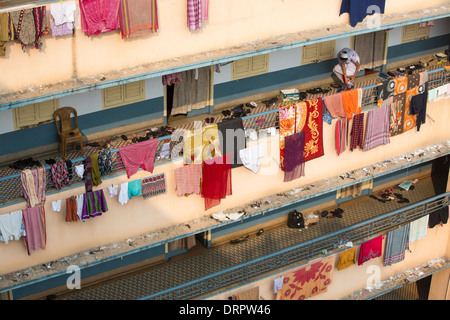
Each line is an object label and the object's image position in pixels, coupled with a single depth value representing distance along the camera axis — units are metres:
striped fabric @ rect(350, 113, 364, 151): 23.05
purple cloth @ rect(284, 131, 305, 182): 22.03
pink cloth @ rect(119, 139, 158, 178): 19.47
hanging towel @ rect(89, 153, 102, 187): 18.98
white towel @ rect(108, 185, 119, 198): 19.56
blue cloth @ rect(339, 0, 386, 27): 21.55
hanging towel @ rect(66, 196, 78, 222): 19.06
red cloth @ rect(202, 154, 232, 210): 20.95
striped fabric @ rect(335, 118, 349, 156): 22.81
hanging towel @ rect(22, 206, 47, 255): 18.58
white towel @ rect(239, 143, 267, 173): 21.34
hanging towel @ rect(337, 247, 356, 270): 24.93
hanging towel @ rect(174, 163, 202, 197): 20.55
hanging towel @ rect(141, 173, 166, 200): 20.09
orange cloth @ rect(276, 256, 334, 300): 24.05
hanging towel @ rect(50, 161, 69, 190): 18.61
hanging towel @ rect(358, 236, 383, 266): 25.28
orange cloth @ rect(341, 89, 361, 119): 22.39
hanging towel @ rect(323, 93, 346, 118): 22.16
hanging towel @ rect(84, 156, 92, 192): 18.98
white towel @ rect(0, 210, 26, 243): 18.27
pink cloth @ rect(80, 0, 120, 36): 17.50
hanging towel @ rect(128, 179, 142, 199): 19.86
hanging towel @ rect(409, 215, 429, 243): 26.14
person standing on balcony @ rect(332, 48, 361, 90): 23.73
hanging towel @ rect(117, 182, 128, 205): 19.73
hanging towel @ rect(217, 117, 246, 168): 20.56
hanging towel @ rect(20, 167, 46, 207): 18.22
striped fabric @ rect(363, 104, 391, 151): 23.35
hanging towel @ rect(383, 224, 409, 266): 25.82
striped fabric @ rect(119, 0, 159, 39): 18.11
